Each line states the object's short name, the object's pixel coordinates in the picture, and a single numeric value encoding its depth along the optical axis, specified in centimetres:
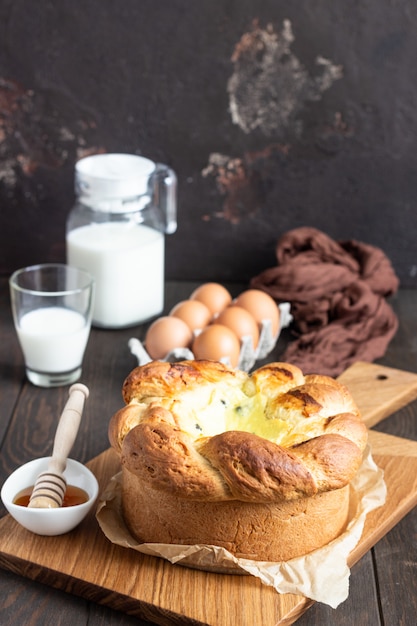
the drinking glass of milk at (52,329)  179
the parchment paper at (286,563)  116
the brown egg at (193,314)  195
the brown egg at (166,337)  187
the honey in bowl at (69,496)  130
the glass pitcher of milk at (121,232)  203
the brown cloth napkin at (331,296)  200
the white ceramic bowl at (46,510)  123
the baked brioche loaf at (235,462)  115
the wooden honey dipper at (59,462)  125
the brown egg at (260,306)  201
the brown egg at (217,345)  183
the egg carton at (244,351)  183
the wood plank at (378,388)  171
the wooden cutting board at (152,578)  113
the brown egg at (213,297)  204
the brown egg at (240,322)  193
